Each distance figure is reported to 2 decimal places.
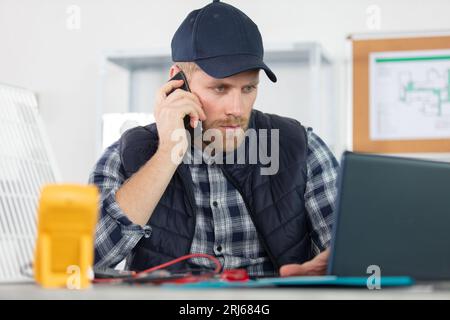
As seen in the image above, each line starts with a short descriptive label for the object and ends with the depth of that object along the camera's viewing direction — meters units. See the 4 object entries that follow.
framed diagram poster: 5.71
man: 3.09
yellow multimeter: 2.03
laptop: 2.18
